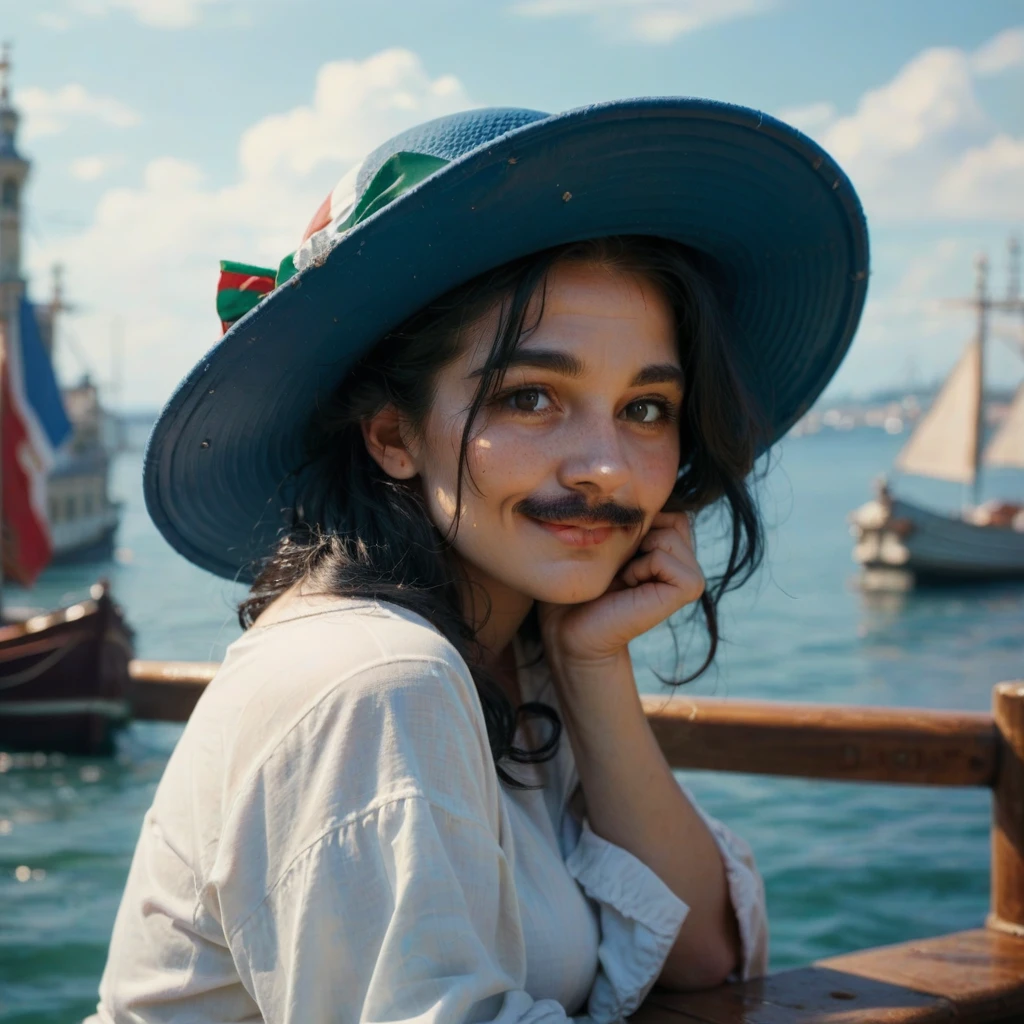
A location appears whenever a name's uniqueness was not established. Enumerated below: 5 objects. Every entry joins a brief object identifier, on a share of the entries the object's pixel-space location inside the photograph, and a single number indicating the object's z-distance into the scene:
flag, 19.00
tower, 35.16
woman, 1.23
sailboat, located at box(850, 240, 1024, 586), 29.66
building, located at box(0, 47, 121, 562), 35.69
